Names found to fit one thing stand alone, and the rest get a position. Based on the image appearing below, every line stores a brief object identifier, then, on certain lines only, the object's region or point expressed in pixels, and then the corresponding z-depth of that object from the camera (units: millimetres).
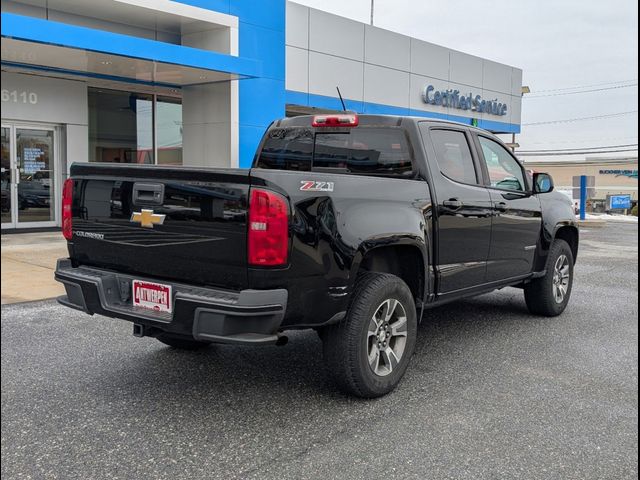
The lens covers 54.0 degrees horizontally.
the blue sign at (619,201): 31541
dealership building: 12172
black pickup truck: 3529
